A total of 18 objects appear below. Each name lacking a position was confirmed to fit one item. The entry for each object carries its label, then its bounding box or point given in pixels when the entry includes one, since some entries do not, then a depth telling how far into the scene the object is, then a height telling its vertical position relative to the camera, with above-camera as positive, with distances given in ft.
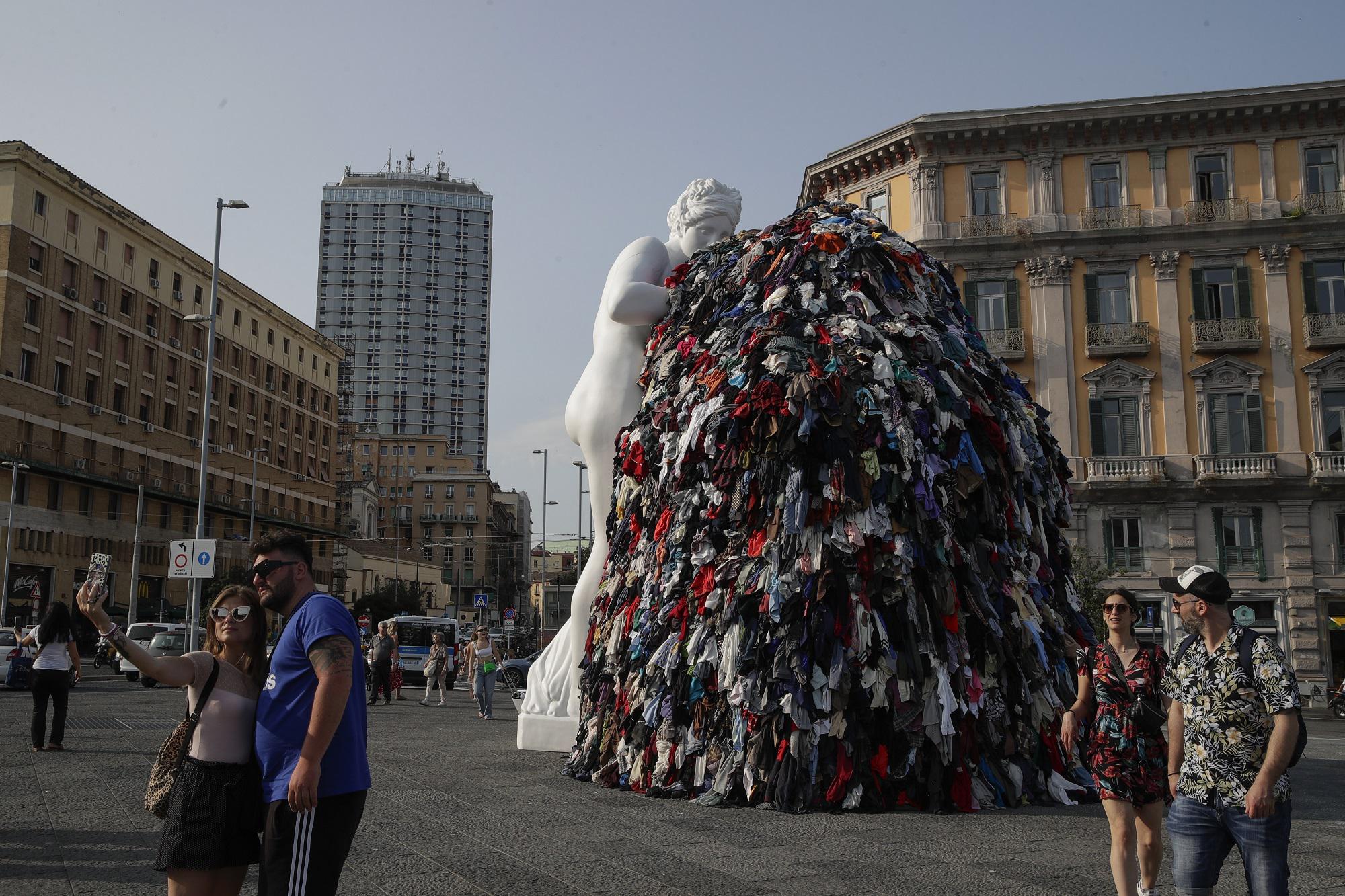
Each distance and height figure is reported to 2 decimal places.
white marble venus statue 31.78 +6.72
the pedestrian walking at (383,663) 70.85 -2.45
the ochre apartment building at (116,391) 158.30 +37.17
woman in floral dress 15.76 -1.63
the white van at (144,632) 98.78 -0.83
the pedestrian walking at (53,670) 34.60 -1.46
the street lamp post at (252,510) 194.90 +19.45
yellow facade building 103.45 +28.98
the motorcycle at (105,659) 117.39 -3.88
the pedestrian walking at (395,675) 80.02 -3.67
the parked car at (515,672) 107.55 -4.70
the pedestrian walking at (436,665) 78.43 -2.86
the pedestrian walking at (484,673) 58.85 -2.62
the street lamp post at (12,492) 140.15 +16.44
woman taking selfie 11.62 -1.39
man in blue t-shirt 11.51 -1.27
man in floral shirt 12.32 -1.39
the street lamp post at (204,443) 84.12 +13.97
